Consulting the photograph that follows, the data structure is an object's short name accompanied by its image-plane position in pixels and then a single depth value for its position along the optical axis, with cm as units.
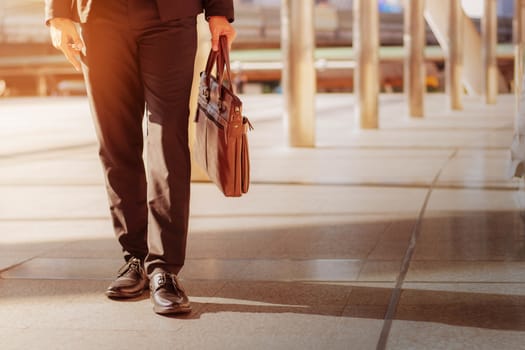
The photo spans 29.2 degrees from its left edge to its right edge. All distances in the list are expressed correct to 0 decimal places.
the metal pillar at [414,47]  1936
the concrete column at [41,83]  4803
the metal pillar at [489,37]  2791
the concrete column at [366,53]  1609
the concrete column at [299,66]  1209
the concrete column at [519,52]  796
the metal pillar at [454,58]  2302
